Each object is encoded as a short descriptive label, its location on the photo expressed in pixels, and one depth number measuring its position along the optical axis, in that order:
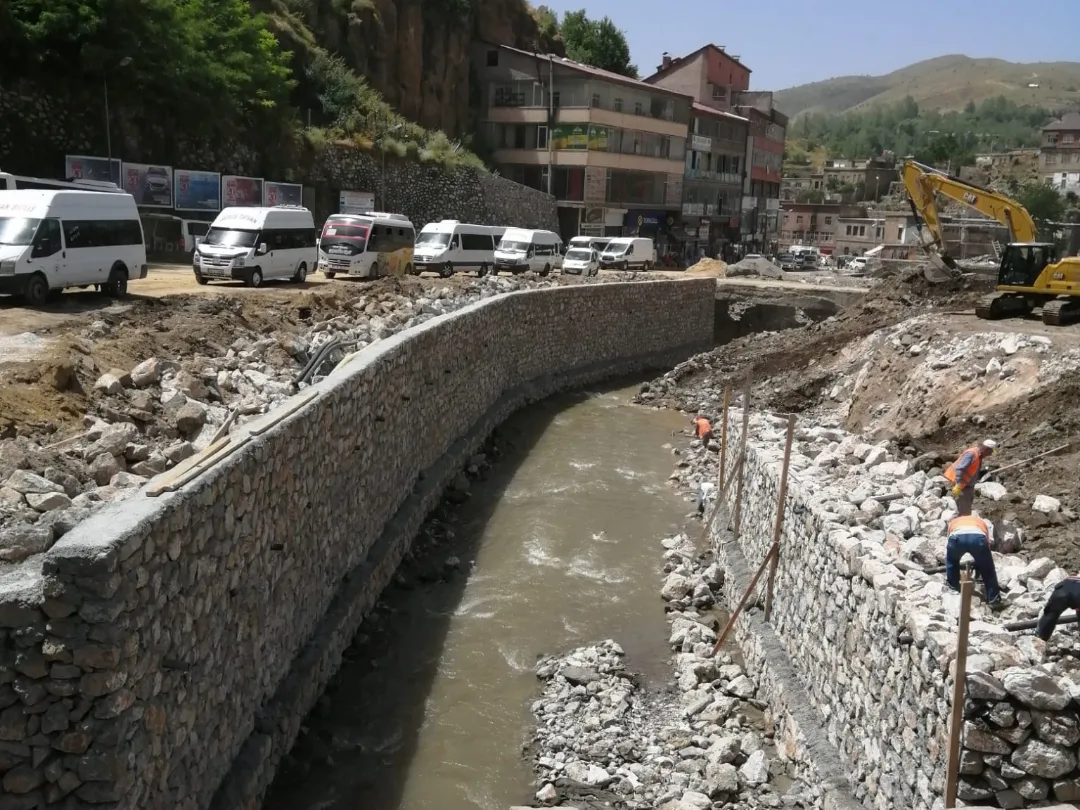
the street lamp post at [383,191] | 42.34
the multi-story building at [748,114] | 68.31
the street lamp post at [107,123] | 30.53
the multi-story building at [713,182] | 60.97
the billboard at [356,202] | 39.16
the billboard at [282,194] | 35.09
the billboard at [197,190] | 31.55
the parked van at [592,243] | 43.20
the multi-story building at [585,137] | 52.88
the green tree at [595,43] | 69.81
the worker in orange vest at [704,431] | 19.45
